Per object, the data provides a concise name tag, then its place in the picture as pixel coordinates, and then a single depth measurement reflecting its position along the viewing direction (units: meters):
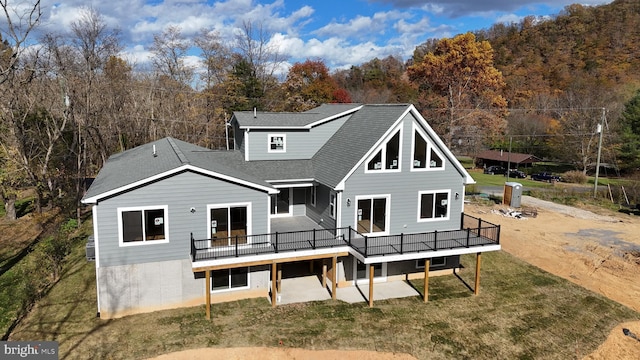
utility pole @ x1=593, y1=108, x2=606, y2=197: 38.34
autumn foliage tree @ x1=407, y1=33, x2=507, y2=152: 56.62
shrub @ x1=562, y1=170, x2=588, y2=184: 49.84
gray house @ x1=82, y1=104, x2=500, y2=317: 14.80
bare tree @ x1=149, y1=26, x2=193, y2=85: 51.84
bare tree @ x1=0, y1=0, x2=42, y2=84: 19.05
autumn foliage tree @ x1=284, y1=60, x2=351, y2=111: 51.84
